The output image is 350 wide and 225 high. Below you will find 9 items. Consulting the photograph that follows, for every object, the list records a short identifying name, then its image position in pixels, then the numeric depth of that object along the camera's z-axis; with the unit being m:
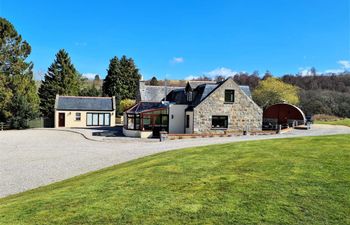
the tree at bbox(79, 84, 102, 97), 54.71
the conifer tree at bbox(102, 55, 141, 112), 57.94
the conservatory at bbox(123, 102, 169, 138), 27.34
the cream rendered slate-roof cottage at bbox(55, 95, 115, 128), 40.84
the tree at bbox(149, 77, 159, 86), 77.50
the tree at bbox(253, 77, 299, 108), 51.62
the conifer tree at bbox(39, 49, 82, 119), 49.22
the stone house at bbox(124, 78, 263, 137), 27.28
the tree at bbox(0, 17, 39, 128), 38.69
